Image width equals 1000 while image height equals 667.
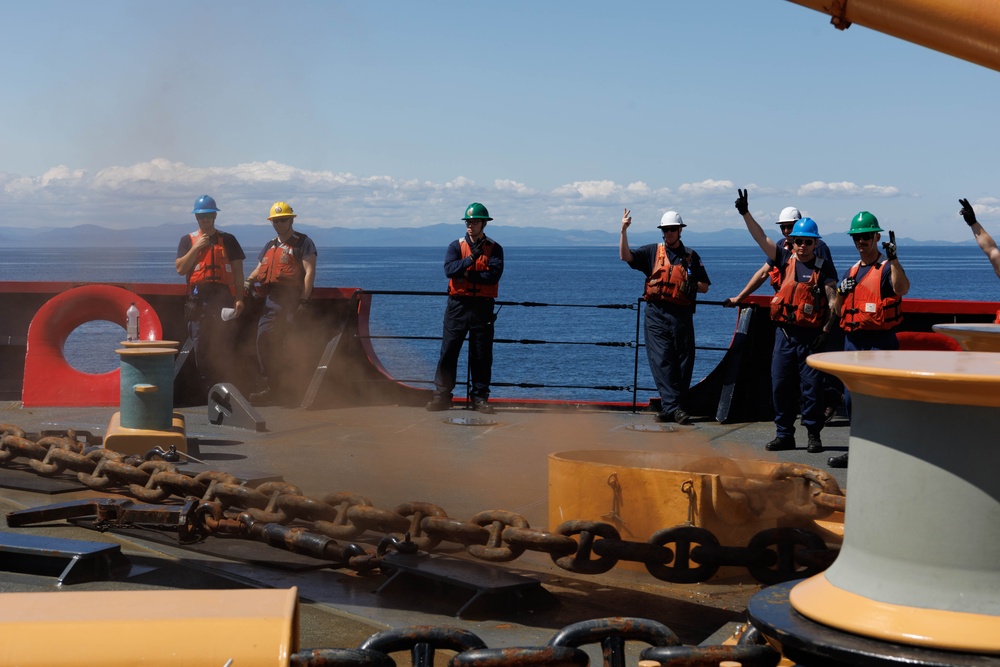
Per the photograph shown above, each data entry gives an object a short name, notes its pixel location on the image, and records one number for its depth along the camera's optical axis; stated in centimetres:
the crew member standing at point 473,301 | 1047
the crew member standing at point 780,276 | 909
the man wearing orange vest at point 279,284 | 1072
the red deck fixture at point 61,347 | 1024
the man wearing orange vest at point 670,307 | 1008
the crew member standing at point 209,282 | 1025
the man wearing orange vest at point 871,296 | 810
